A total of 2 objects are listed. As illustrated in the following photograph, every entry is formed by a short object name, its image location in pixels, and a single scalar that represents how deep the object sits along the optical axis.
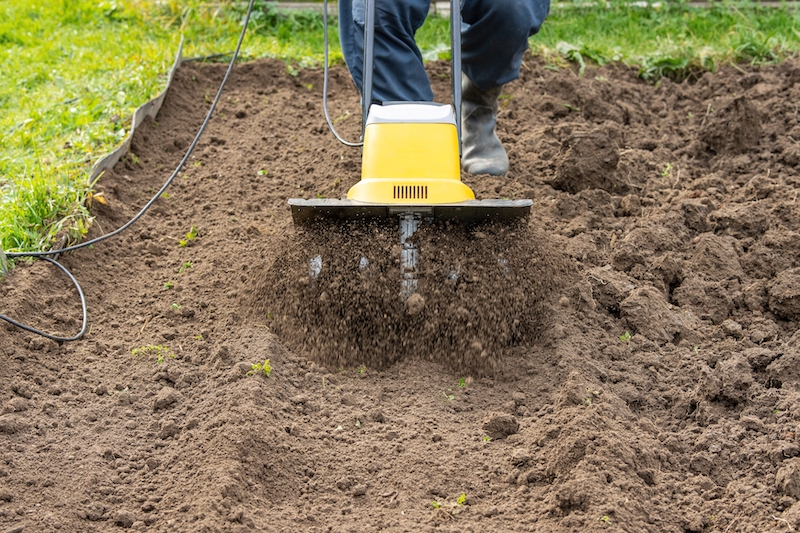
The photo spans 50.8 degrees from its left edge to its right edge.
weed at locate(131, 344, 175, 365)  3.16
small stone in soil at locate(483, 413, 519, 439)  2.71
